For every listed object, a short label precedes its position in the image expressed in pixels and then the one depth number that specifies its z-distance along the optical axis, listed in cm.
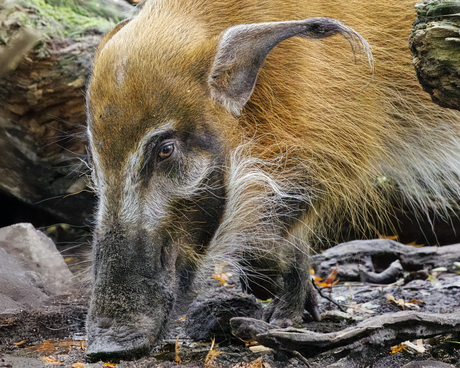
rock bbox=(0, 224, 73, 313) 654
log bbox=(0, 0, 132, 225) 674
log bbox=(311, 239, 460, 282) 686
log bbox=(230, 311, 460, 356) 634
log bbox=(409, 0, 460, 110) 634
